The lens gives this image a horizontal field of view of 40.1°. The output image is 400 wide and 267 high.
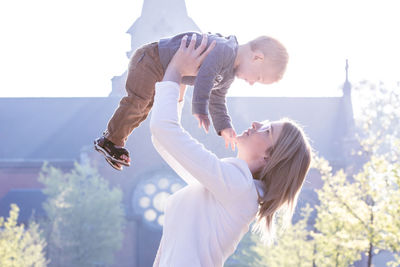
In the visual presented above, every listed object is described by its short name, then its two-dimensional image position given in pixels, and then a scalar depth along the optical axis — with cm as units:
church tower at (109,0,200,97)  3625
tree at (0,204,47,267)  1683
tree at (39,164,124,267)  2433
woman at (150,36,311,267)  246
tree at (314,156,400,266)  1055
